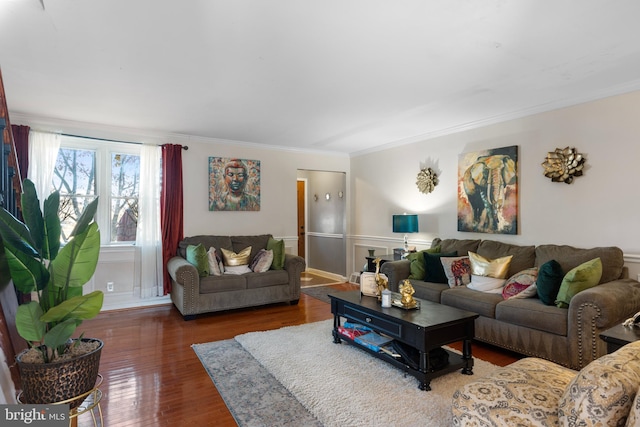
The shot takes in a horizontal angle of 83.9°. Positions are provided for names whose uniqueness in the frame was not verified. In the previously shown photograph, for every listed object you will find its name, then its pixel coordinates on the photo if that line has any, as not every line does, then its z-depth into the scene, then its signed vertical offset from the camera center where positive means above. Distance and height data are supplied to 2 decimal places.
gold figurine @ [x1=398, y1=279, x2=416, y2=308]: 2.95 -0.69
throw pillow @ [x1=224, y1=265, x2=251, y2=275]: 4.84 -0.75
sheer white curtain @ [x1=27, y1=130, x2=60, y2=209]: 4.27 +0.70
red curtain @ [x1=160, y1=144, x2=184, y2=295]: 5.04 +0.18
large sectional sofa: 2.70 -0.84
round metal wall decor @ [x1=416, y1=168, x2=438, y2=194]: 5.17 +0.48
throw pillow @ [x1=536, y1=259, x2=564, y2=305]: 3.07 -0.61
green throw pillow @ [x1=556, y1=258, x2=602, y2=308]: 2.93 -0.58
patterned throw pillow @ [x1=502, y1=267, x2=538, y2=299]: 3.33 -0.70
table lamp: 5.17 -0.16
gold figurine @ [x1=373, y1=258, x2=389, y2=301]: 3.29 -0.64
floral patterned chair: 1.14 -0.76
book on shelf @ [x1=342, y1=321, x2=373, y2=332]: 3.34 -1.07
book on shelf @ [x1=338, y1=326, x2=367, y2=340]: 3.24 -1.10
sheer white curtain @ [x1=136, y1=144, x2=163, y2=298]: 4.94 -0.18
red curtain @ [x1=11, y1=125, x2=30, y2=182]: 4.12 +0.84
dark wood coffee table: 2.55 -0.88
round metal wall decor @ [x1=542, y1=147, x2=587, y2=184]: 3.63 +0.50
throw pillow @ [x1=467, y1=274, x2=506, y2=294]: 3.67 -0.75
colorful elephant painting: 4.20 +0.27
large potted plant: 1.44 -0.35
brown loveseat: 4.33 -0.90
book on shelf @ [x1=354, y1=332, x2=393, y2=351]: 2.97 -1.09
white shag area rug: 2.22 -1.26
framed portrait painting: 5.52 +0.49
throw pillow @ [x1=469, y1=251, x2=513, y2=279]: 3.76 -0.58
